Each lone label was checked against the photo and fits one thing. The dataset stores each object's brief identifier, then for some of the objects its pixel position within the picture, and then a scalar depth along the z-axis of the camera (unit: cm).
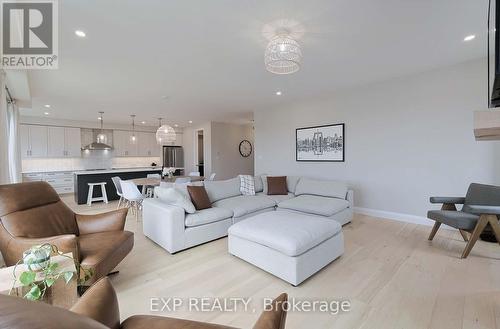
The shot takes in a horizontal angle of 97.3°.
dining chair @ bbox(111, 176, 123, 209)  517
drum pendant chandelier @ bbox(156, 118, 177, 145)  603
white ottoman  212
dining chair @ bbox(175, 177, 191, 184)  504
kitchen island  589
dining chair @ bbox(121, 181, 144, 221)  443
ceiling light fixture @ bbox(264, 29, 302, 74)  223
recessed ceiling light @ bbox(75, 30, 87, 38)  239
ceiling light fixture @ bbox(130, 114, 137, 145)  839
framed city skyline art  479
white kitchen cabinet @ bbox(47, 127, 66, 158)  721
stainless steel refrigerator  971
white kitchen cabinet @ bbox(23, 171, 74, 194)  683
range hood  723
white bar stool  591
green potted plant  116
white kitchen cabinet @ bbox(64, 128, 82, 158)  753
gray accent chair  253
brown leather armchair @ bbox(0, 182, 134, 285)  181
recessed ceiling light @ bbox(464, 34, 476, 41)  264
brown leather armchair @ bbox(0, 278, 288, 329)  46
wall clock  923
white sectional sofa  290
